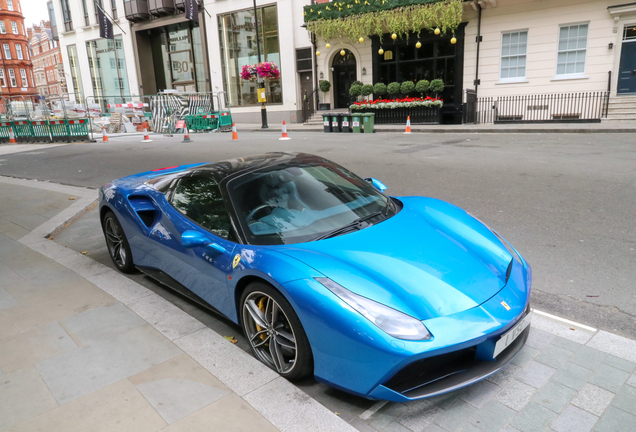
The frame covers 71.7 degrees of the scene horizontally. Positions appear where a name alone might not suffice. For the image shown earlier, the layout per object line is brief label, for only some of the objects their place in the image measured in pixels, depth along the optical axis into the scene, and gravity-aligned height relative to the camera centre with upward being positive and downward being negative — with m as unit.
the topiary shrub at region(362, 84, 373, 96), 22.81 +0.52
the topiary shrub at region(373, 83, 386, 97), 22.39 +0.49
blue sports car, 2.17 -0.98
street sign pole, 24.18 -0.41
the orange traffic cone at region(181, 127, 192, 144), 18.30 -1.27
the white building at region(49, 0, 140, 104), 36.65 +5.32
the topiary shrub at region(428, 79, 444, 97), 20.56 +0.49
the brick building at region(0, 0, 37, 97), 73.88 +10.79
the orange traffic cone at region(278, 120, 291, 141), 16.71 -1.26
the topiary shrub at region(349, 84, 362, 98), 22.95 +0.50
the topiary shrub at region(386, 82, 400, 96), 21.88 +0.48
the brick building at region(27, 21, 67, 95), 91.19 +12.07
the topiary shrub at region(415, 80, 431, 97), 20.89 +0.50
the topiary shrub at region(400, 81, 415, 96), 21.34 +0.49
